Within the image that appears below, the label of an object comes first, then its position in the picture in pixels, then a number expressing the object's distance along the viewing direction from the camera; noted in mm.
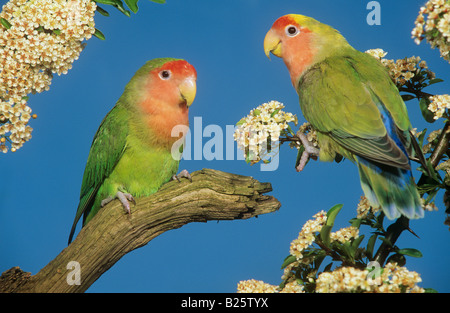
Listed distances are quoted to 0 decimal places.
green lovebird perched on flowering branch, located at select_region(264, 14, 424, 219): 790
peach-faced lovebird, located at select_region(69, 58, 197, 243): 861
